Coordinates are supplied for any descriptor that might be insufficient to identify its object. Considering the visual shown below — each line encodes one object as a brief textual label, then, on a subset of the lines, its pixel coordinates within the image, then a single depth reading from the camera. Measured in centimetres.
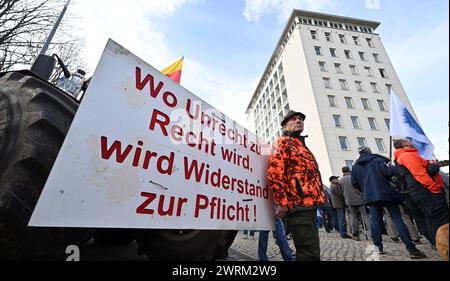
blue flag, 405
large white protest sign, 115
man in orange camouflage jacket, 193
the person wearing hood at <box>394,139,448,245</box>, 280
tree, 784
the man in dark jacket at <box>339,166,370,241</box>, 515
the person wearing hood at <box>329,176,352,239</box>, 559
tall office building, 2084
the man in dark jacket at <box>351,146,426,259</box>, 323
